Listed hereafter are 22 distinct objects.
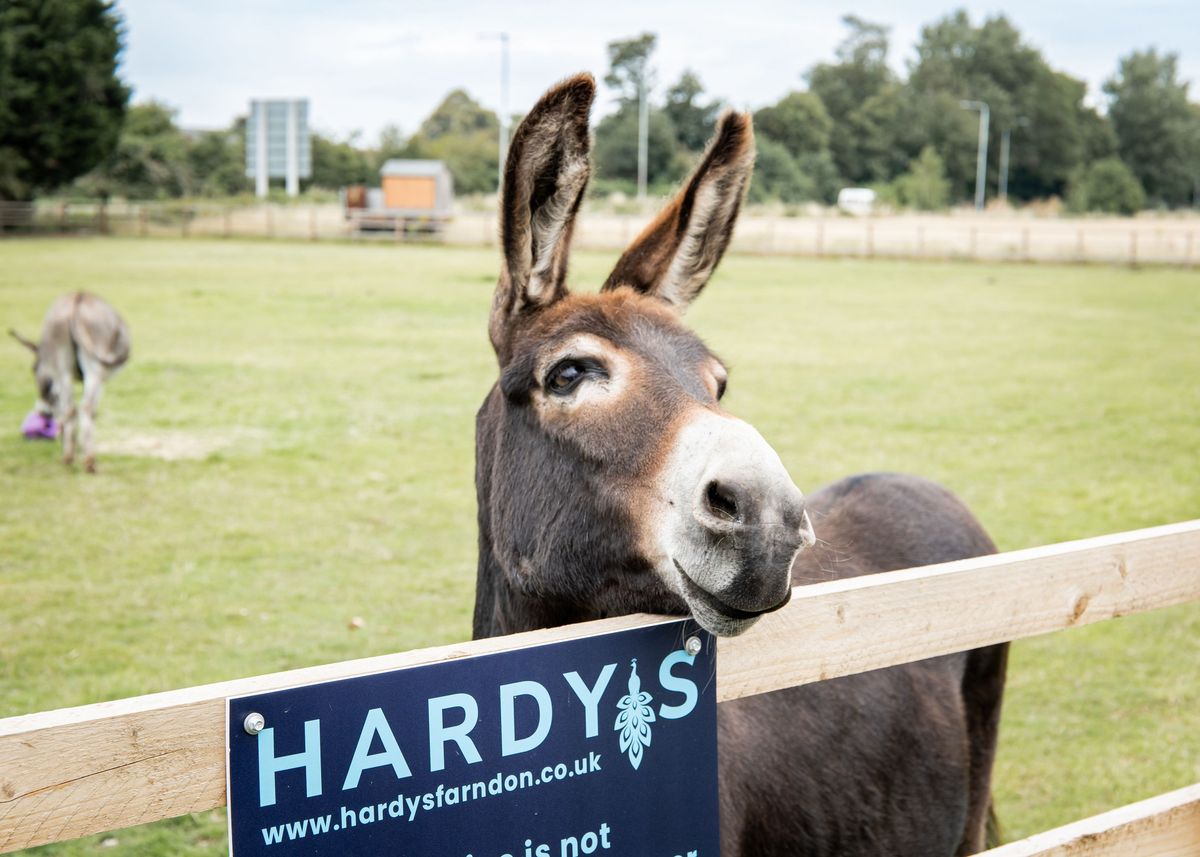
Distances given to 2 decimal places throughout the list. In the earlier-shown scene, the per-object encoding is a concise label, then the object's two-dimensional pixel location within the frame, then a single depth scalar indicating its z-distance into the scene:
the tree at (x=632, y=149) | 64.12
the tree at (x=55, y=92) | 43.22
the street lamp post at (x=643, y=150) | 53.31
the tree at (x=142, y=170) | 57.84
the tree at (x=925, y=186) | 69.88
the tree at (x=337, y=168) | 81.38
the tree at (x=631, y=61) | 64.00
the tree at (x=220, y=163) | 68.88
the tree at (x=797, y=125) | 77.38
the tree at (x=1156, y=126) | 83.00
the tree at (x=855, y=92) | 82.00
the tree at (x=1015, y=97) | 84.31
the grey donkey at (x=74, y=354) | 9.73
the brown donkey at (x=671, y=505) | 1.80
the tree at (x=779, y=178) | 67.62
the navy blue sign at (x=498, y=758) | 1.50
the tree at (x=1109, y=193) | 72.94
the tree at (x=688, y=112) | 69.88
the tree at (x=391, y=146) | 85.81
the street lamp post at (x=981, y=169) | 68.93
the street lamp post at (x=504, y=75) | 42.49
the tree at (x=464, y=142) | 75.36
